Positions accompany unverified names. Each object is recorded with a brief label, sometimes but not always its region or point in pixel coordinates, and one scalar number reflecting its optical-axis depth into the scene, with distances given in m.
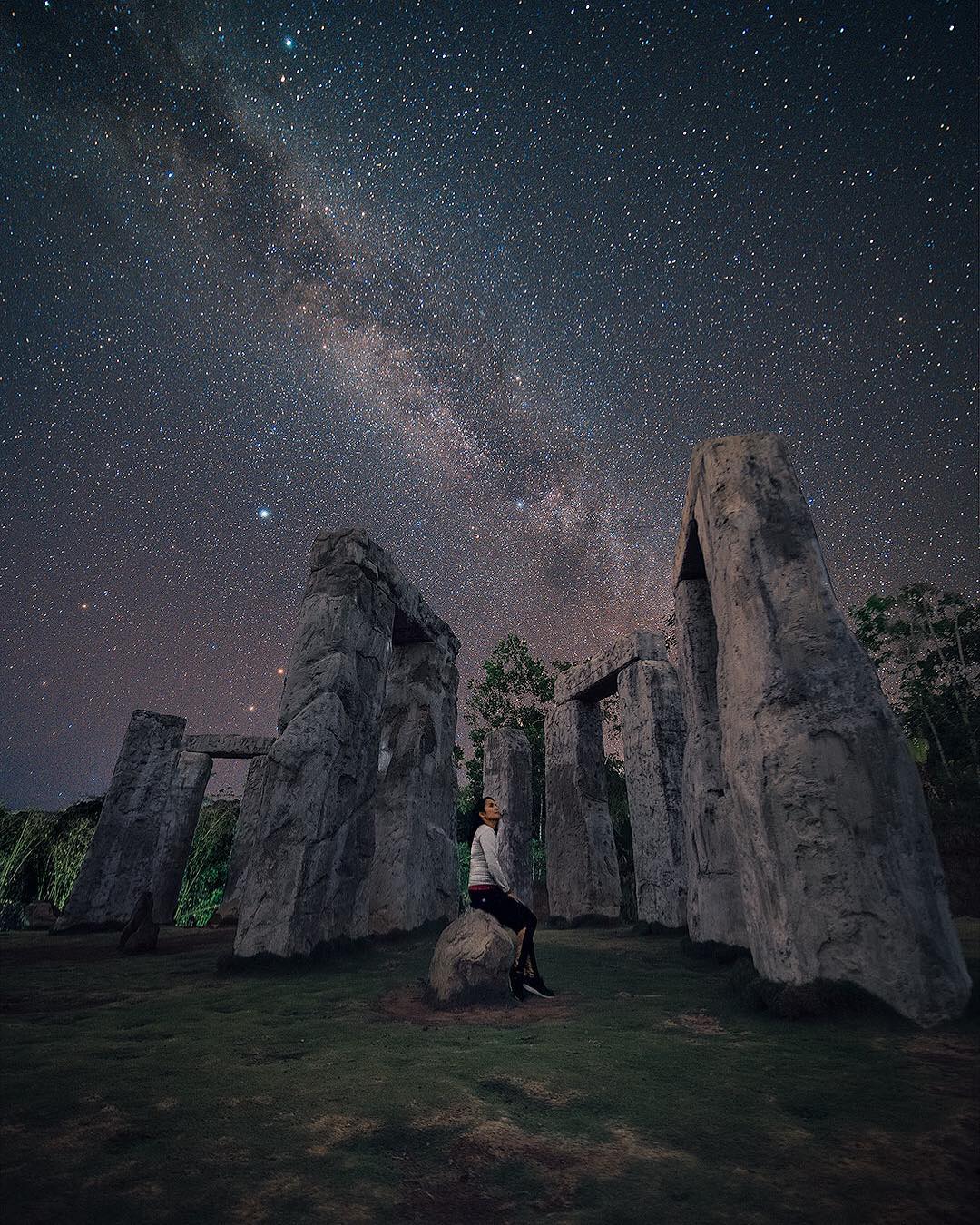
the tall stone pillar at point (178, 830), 11.69
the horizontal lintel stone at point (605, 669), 10.01
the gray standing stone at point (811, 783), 3.21
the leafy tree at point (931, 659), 19.62
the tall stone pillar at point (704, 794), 6.04
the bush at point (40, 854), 12.77
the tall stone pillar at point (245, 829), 11.98
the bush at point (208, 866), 14.83
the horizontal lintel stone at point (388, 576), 6.82
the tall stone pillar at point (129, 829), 9.46
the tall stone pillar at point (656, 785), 8.35
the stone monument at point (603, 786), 8.62
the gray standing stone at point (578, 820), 10.45
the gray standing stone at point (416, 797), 7.46
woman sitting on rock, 4.41
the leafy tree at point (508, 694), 24.03
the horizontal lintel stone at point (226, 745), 13.16
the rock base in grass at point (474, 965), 4.08
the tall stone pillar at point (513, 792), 12.40
